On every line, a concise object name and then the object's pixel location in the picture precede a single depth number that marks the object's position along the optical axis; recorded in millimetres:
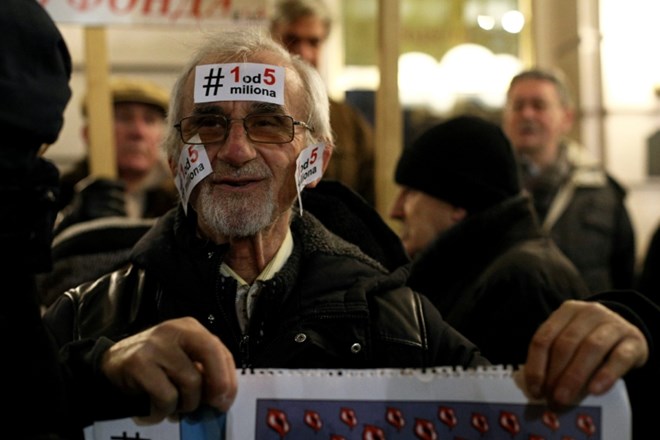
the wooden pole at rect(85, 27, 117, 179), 3926
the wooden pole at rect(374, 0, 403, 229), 3871
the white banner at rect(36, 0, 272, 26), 3910
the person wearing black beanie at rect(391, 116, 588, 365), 3205
